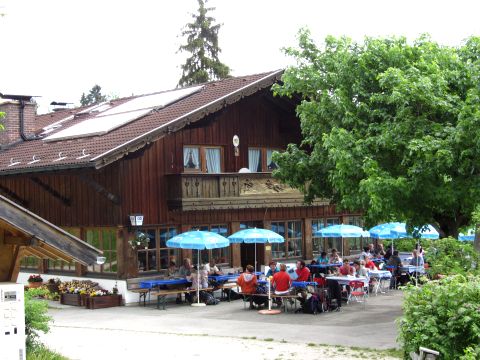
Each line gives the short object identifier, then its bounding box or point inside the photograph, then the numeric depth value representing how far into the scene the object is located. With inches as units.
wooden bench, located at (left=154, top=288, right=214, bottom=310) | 892.3
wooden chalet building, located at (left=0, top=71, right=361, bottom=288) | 959.6
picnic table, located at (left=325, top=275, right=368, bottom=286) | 846.5
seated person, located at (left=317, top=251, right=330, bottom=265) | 1040.2
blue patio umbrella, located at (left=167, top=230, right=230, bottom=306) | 872.3
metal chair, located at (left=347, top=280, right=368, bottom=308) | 852.0
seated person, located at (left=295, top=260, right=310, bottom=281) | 852.0
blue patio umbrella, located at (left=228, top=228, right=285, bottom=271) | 922.1
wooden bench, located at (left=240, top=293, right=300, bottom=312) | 814.8
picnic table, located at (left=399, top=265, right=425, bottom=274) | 1021.8
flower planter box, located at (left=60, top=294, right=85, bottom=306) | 946.7
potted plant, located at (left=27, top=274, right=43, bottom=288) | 1054.4
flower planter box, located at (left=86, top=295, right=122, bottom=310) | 921.5
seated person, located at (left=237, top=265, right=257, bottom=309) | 855.7
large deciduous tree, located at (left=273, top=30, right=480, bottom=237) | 620.5
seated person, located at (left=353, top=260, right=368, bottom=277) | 936.9
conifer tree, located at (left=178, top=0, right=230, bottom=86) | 2076.8
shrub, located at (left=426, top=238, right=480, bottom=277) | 480.7
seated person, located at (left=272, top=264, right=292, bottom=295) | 826.8
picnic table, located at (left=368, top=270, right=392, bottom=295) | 964.0
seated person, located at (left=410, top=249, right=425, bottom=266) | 1029.8
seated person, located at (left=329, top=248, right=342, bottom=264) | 1033.5
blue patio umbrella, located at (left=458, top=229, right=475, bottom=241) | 1060.5
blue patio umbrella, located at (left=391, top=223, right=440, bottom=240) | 1002.7
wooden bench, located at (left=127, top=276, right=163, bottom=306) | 941.8
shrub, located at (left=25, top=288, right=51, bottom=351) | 496.4
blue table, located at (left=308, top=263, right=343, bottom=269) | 994.2
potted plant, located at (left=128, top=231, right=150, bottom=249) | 948.6
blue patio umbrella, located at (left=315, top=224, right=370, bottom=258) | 1015.0
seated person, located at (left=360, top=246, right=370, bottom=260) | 1038.0
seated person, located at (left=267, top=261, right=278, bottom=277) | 895.7
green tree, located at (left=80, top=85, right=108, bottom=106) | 3917.3
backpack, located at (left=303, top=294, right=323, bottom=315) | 804.0
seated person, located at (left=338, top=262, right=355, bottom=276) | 897.5
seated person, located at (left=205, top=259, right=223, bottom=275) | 965.8
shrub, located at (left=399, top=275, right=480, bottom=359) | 367.2
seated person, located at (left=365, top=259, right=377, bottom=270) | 984.9
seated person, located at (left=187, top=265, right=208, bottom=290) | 926.9
